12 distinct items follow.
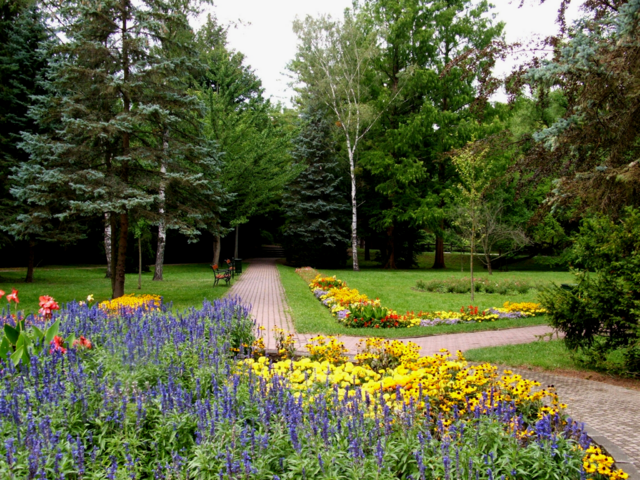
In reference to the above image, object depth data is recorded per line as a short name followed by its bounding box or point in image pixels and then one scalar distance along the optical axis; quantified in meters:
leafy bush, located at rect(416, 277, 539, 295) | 16.50
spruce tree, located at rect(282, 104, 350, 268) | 27.91
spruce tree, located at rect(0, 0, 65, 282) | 16.59
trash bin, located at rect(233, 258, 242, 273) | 22.42
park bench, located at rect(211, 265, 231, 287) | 17.48
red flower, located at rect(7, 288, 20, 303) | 4.97
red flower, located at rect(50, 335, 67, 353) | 4.15
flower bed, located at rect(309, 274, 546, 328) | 9.80
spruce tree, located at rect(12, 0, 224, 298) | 11.02
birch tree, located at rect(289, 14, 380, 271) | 25.58
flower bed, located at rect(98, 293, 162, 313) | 6.73
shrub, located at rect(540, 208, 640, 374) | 5.89
